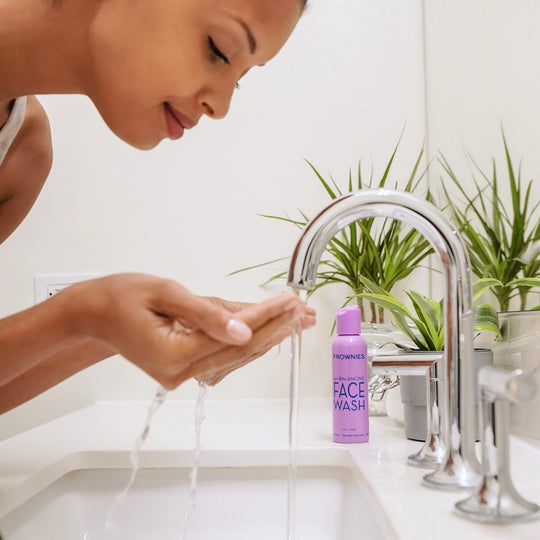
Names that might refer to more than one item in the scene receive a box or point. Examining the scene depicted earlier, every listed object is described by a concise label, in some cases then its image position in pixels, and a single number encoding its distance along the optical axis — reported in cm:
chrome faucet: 65
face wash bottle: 93
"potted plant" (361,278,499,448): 91
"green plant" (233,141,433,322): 133
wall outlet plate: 150
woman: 55
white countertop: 59
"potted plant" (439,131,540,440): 91
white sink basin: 90
